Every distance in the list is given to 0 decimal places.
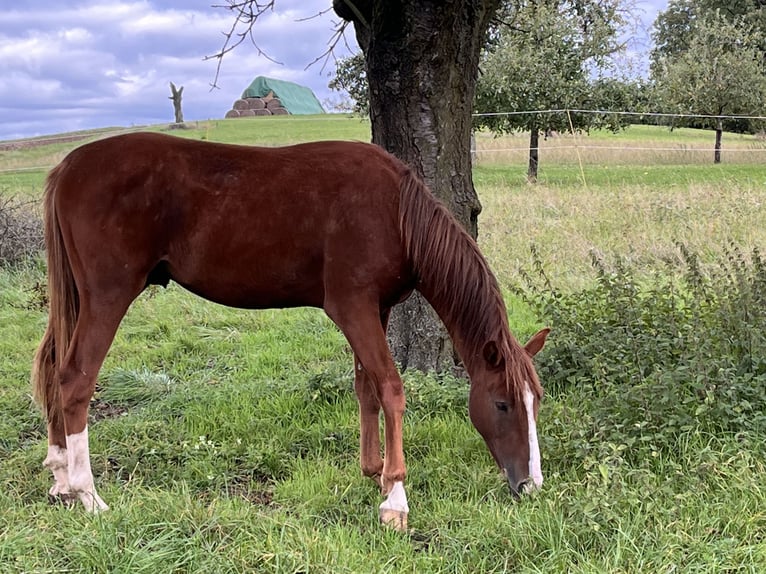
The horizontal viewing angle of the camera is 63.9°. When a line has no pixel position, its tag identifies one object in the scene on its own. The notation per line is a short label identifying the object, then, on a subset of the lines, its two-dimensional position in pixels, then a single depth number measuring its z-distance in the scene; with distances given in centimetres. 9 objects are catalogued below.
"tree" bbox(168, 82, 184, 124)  3114
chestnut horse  297
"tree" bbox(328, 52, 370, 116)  1406
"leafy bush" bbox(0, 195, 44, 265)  870
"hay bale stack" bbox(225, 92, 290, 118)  4825
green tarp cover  4997
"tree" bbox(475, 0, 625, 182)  1738
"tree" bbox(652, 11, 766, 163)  2362
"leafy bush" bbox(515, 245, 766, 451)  328
